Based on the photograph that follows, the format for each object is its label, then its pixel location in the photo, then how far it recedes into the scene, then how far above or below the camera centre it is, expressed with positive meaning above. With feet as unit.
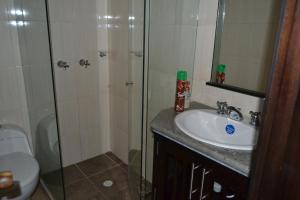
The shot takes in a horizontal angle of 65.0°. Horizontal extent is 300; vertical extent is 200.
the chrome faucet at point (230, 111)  4.24 -1.27
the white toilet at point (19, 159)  4.70 -2.70
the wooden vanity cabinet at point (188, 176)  3.27 -2.08
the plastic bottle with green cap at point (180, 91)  4.69 -0.99
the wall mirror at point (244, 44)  4.06 -0.04
